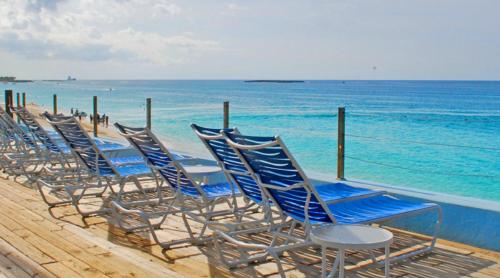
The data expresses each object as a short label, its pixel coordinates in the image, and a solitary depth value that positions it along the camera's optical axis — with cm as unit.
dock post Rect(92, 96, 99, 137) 1000
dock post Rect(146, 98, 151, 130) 872
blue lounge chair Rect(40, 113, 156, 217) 461
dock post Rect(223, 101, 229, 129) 716
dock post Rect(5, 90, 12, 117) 1296
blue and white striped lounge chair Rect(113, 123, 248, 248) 379
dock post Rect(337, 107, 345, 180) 554
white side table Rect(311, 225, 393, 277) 244
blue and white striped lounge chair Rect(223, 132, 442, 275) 298
